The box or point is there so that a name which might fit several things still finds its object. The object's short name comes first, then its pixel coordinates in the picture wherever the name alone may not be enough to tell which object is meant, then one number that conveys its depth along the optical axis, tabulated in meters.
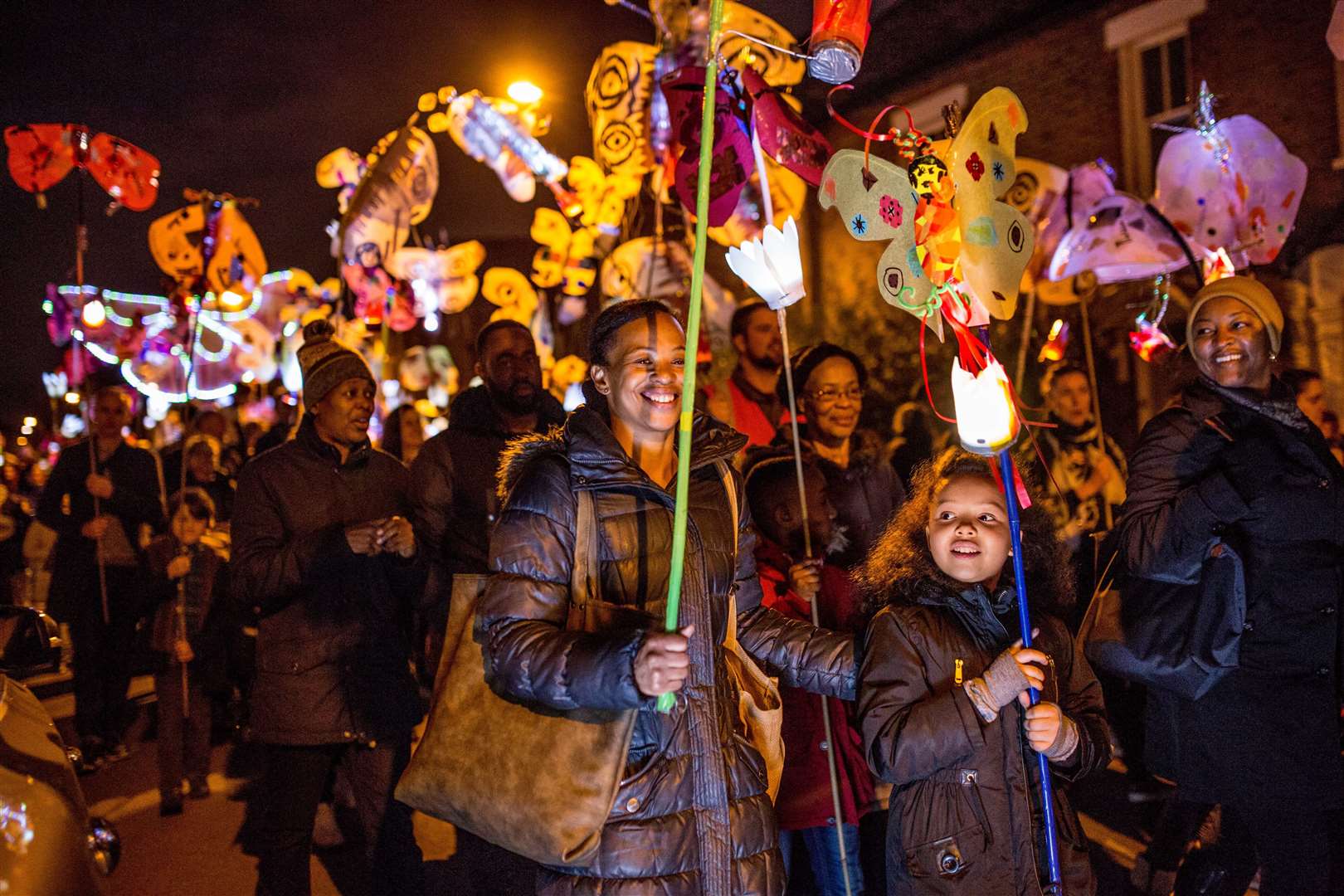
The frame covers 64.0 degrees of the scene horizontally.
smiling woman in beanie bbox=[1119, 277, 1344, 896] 3.36
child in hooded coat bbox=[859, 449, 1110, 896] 2.69
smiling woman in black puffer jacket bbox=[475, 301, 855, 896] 2.33
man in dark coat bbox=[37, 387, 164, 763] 6.95
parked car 2.29
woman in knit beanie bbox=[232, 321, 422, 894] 3.94
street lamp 8.05
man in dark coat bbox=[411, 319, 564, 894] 4.64
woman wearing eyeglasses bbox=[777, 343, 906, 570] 4.25
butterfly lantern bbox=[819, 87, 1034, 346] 2.89
